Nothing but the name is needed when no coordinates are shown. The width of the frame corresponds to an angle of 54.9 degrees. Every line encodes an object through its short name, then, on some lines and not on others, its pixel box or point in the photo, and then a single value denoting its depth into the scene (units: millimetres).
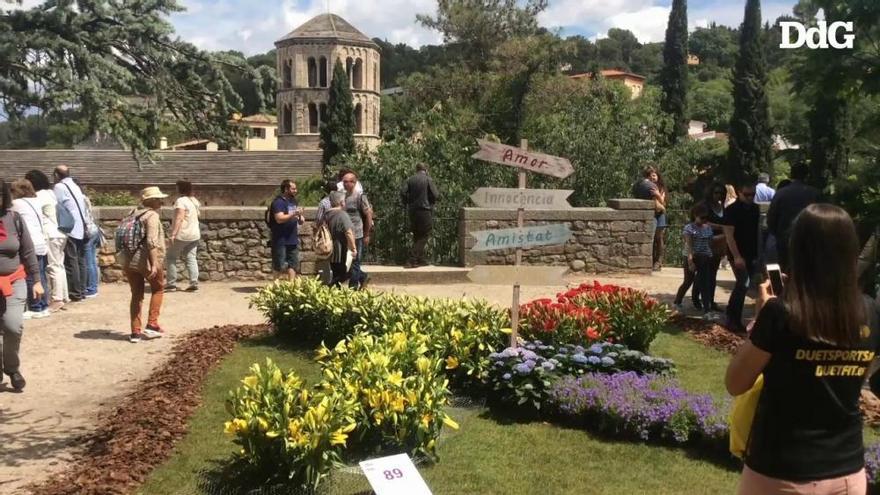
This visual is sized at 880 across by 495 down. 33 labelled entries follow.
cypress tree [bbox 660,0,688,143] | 40906
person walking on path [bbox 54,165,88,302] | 10711
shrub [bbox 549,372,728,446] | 5723
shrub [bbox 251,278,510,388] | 6836
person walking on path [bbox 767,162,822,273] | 8273
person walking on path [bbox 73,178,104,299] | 11344
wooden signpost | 6965
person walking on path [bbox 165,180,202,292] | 11852
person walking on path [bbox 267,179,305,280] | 11812
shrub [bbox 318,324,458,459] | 5094
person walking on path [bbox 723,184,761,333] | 8914
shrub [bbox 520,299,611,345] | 7375
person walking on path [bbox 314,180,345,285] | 10555
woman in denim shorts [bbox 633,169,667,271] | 14101
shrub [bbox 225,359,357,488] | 4637
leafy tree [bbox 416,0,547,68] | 39281
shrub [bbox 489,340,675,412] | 6395
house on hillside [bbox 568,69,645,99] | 104106
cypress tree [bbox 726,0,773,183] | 33906
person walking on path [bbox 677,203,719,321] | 10070
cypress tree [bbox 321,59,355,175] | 42531
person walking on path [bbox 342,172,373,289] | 11008
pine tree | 3812
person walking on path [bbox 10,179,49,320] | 9414
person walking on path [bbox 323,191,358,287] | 10195
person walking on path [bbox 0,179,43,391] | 6656
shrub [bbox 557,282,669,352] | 7906
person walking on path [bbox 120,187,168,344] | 8562
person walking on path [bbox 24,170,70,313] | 10086
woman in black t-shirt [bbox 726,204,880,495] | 2740
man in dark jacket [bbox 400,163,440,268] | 13344
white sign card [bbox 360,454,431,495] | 3930
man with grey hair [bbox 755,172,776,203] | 13117
